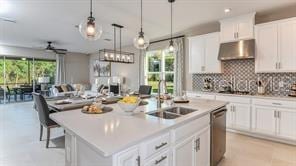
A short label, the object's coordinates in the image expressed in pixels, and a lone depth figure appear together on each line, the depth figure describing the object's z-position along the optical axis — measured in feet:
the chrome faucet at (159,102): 7.73
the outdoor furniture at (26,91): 27.83
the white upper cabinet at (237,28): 12.46
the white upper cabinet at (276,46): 11.08
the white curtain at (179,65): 17.89
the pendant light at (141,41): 10.81
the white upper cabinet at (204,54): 14.56
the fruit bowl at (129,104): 6.27
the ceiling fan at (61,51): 28.45
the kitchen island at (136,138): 3.91
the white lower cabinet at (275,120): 10.57
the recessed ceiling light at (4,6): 11.39
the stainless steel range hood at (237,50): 12.41
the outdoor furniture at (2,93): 26.02
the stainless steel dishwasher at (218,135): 7.61
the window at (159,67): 20.16
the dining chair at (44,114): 10.46
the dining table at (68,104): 10.57
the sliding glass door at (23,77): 26.58
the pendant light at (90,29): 8.43
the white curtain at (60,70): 30.27
